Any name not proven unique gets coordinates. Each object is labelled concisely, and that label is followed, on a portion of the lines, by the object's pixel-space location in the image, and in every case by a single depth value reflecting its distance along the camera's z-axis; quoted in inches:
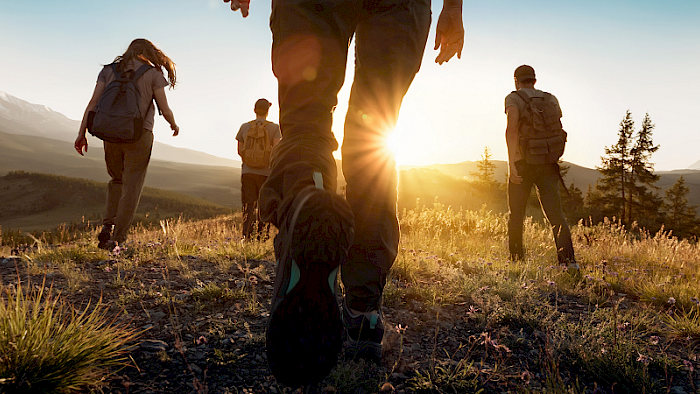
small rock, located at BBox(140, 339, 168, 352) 59.7
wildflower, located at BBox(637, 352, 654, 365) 60.4
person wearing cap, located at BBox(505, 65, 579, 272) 168.1
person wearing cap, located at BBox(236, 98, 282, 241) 245.6
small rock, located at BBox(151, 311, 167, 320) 75.8
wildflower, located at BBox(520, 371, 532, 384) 53.6
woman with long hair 155.8
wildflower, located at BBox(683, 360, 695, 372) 60.9
